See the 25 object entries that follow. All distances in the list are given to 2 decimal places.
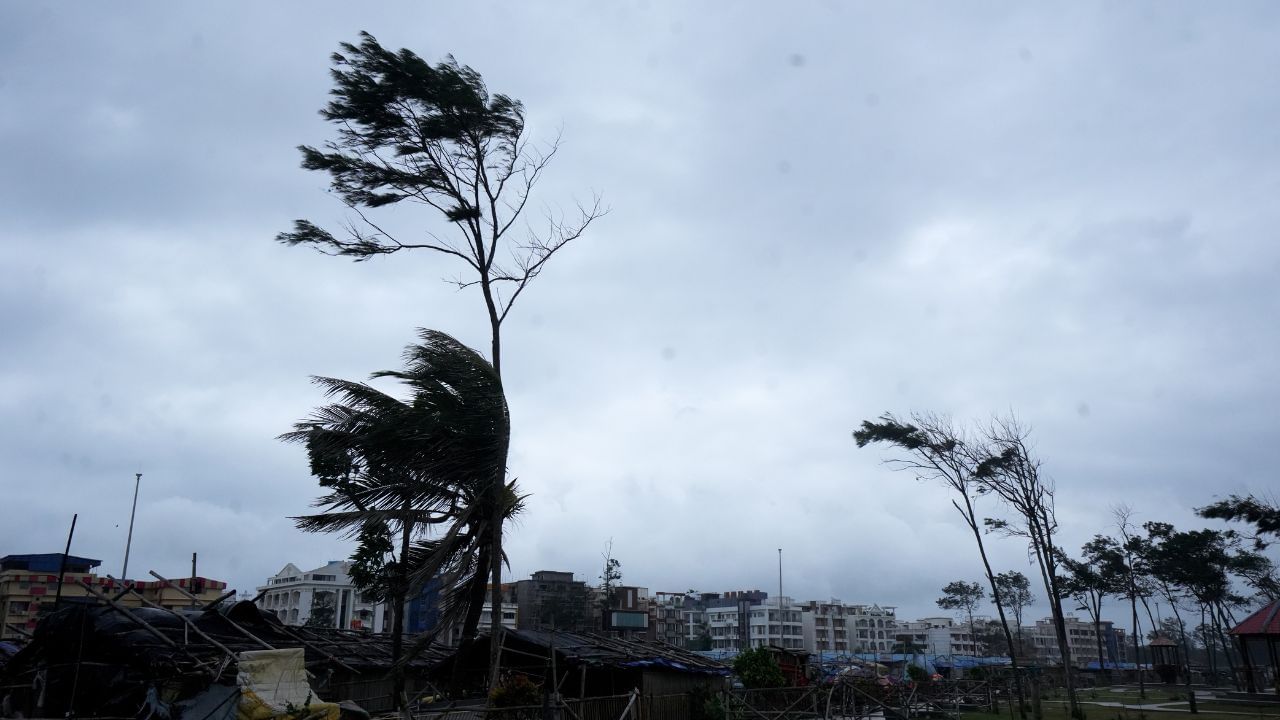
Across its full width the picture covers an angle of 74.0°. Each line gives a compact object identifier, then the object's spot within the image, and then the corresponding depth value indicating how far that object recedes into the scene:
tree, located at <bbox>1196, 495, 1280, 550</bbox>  28.52
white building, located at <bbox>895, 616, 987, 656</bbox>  139.00
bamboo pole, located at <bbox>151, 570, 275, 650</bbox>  16.73
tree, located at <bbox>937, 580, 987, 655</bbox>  96.00
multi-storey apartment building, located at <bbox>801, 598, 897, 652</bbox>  138.38
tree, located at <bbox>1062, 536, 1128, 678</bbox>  52.91
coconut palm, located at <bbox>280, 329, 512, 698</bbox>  15.94
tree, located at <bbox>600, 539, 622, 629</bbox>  73.25
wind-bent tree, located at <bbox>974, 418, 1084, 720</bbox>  28.89
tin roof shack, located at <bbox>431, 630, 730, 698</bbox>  21.08
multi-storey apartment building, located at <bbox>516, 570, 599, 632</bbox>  85.94
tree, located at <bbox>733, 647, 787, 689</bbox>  25.59
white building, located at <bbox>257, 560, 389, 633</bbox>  99.69
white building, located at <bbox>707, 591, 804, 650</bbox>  131.38
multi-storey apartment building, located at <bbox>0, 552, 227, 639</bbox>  60.00
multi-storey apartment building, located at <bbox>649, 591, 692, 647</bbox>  120.15
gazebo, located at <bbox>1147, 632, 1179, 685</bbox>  52.31
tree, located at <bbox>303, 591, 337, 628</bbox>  87.94
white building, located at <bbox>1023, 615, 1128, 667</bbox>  164.00
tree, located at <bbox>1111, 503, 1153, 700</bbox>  50.62
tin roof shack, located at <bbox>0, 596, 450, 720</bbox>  14.48
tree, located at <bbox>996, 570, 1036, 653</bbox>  92.18
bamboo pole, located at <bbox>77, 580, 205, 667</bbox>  15.18
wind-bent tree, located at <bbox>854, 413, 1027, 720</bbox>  30.73
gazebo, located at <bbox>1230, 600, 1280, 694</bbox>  34.34
